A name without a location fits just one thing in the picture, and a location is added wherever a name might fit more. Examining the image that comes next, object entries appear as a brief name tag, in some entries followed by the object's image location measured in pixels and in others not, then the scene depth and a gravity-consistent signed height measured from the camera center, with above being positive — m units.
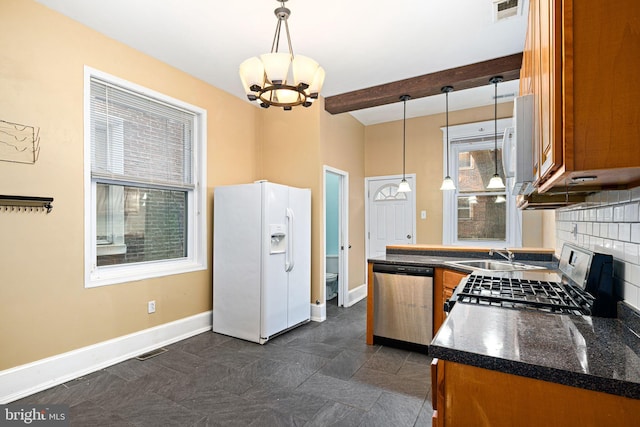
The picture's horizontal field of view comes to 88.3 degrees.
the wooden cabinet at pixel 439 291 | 2.92 -0.69
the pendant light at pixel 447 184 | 3.81 +0.35
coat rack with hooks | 2.29 +0.08
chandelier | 2.09 +0.92
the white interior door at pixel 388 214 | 5.30 +0.01
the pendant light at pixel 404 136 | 5.03 +1.26
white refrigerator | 3.44 -0.50
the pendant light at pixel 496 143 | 3.39 +0.99
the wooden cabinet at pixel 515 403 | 0.89 -0.55
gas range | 1.42 -0.40
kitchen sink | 2.81 -0.45
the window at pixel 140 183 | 2.88 +0.31
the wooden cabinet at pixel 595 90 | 0.87 +0.34
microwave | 1.45 +0.33
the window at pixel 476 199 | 4.70 +0.24
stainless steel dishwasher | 3.07 -0.85
